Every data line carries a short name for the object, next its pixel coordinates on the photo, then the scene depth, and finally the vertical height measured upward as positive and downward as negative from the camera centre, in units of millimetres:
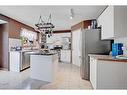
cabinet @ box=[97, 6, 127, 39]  1799 +553
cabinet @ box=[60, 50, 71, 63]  4956 -685
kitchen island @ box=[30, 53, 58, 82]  2565 -702
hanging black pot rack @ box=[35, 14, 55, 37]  2619 +612
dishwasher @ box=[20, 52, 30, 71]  3388 -694
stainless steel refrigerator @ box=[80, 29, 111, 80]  2570 +8
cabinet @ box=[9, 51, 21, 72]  3288 -661
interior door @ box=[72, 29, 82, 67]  4320 -97
